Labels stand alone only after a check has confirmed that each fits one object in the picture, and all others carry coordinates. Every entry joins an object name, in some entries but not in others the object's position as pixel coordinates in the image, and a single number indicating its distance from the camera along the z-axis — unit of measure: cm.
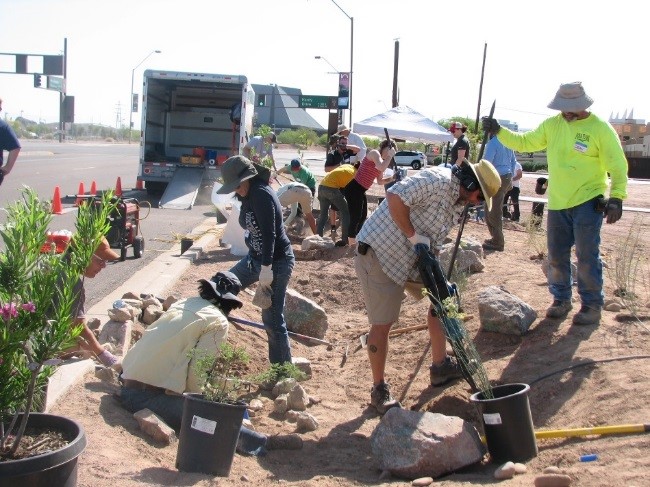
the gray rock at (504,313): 704
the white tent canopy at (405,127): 1945
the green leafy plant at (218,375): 485
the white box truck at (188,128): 2067
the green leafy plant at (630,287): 672
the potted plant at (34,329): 377
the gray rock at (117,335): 683
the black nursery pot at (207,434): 463
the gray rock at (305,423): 598
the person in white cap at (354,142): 1408
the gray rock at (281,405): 629
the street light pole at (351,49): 3385
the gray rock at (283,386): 657
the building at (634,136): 6297
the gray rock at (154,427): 516
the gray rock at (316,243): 1187
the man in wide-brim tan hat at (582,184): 669
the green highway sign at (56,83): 6581
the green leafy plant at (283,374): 518
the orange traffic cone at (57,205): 1420
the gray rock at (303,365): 720
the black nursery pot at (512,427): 501
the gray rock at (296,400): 638
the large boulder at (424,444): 501
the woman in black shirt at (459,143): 1239
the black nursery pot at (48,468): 356
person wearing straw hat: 580
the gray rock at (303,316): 850
